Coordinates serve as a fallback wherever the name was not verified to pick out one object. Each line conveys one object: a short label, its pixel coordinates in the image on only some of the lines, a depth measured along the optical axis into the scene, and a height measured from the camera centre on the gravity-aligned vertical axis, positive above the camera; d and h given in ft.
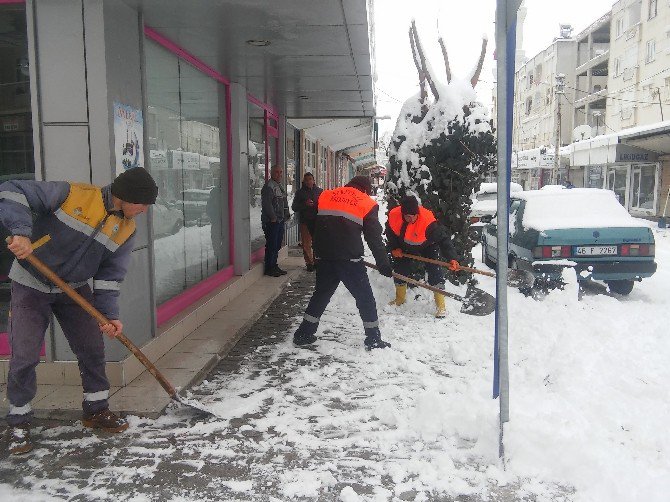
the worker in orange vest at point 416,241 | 22.00 -2.06
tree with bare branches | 24.17 +1.65
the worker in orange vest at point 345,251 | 18.04 -1.95
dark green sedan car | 25.35 -2.51
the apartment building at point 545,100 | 171.90 +29.77
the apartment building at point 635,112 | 82.78 +16.15
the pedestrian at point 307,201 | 31.73 -0.63
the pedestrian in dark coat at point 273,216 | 30.25 -1.42
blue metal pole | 9.95 +0.95
